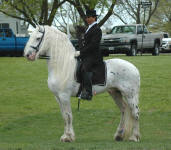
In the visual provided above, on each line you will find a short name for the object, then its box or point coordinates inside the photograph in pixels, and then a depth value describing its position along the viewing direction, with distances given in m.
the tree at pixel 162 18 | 83.00
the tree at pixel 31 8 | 38.41
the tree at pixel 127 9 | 72.62
